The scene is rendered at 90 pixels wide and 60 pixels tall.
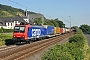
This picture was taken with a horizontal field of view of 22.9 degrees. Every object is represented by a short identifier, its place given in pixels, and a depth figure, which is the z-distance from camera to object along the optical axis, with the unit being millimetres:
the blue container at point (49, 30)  53375
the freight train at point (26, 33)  32969
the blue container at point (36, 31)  35281
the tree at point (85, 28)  147250
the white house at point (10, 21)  119044
